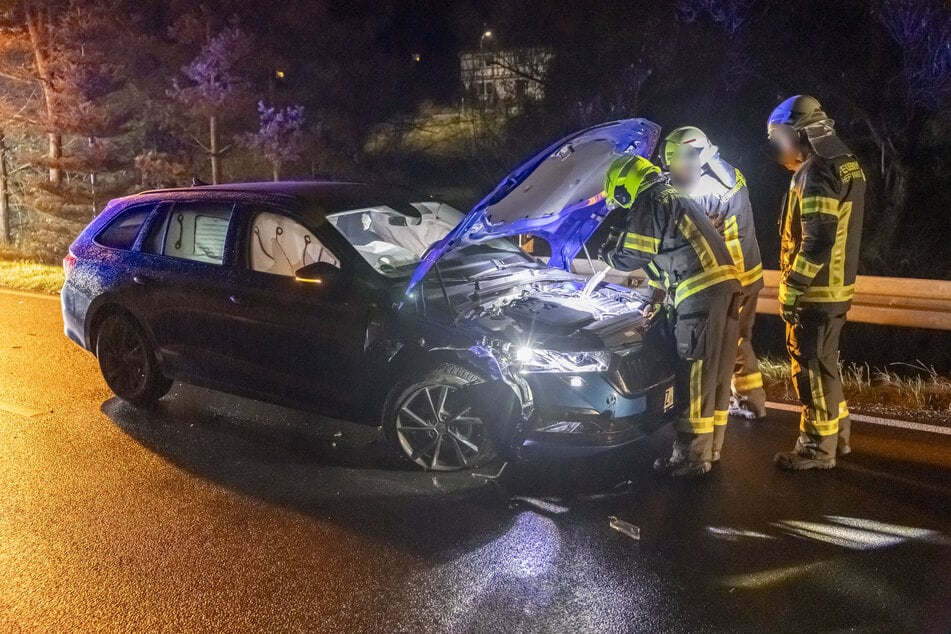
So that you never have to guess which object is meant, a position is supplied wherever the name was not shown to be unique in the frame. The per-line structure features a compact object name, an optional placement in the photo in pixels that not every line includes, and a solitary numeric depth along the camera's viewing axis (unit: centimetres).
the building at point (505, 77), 2069
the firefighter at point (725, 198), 529
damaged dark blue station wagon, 453
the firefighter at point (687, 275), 464
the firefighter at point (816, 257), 457
